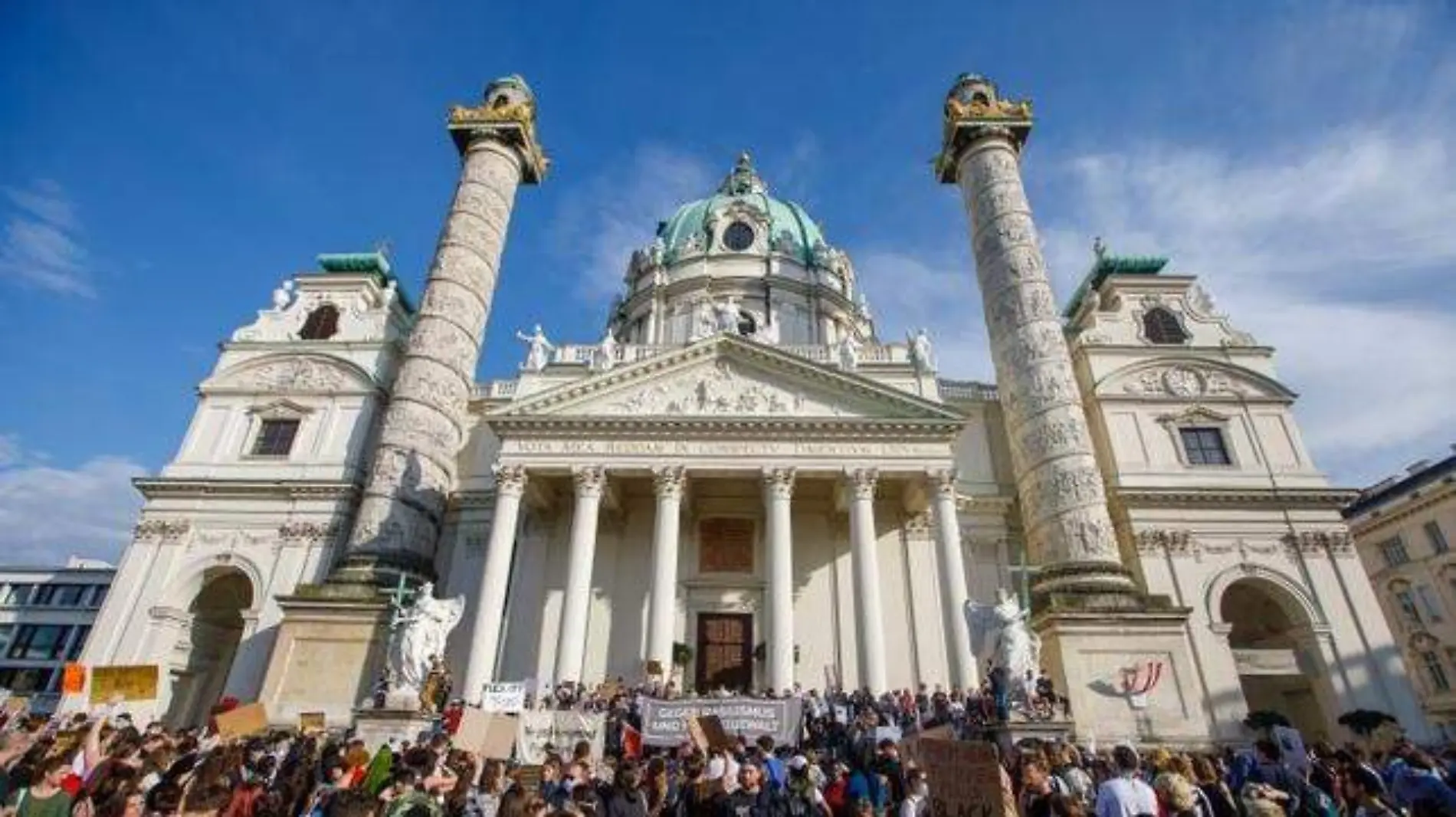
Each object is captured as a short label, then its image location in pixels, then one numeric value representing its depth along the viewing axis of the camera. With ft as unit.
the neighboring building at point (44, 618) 139.23
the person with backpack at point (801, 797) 24.68
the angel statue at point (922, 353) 79.00
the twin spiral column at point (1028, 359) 62.39
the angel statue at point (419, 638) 49.29
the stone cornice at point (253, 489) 75.05
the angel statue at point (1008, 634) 46.93
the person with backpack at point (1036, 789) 18.69
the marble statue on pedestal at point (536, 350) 80.43
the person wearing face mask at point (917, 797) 22.54
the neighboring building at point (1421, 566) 98.32
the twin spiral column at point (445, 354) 65.51
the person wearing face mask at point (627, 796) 20.18
